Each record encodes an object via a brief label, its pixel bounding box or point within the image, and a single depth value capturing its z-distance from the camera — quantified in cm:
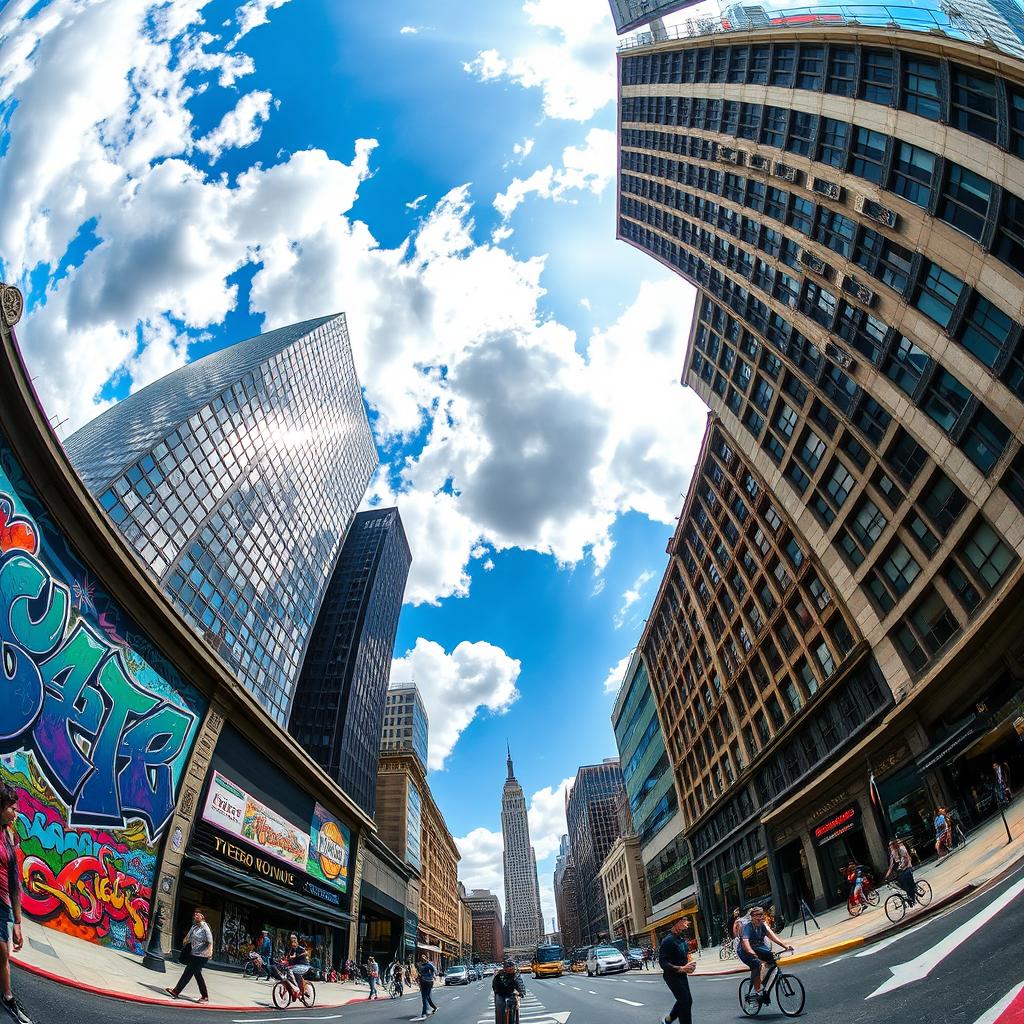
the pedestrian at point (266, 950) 2542
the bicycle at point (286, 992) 1716
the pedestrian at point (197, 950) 1308
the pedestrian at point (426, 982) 1538
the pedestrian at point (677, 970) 770
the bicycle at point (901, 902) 1503
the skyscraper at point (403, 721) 11841
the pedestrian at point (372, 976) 2733
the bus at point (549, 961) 4366
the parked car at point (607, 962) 3316
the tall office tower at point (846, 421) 2348
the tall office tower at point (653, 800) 6488
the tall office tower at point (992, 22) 2245
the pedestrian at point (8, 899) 610
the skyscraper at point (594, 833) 13888
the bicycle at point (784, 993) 843
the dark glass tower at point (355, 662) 7925
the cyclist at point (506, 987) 938
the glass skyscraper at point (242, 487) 5406
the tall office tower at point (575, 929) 18688
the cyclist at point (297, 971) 1745
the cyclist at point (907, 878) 1504
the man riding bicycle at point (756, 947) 891
